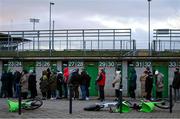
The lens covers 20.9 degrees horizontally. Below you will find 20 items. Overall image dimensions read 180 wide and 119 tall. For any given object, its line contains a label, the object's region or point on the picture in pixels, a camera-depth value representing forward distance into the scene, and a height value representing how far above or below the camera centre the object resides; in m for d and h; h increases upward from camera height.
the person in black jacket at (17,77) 27.34 -0.65
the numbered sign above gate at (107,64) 30.56 +0.12
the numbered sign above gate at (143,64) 30.00 +0.12
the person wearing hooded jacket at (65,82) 26.64 -0.89
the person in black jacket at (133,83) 26.34 -0.93
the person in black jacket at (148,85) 24.80 -0.97
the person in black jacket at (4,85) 27.73 -1.12
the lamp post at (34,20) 53.94 +5.12
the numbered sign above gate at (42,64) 31.66 +0.11
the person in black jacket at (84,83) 25.67 -0.91
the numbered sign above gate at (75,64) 31.02 +0.11
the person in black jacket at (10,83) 27.88 -1.01
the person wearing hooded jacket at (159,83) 25.08 -0.87
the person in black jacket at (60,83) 26.52 -0.95
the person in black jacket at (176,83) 25.34 -0.88
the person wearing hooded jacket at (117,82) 24.83 -0.82
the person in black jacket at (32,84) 26.19 -0.99
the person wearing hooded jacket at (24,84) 25.17 -0.96
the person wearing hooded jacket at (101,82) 25.45 -0.84
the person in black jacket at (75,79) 25.50 -0.70
